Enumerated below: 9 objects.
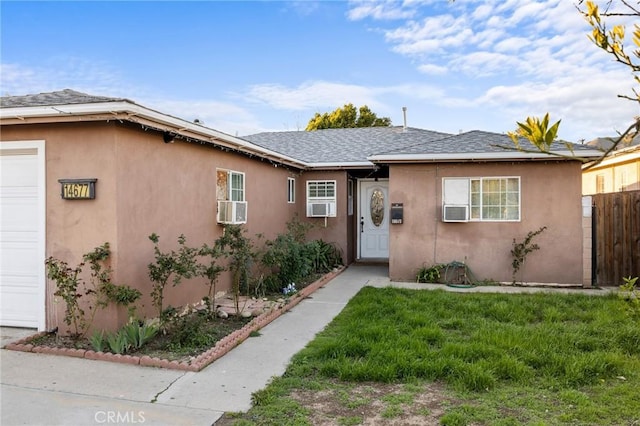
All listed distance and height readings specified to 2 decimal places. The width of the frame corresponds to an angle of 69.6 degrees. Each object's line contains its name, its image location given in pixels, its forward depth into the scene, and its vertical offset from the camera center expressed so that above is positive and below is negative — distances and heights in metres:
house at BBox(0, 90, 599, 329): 5.94 +0.47
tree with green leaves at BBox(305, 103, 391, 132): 29.47 +6.49
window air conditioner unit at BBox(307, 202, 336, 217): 12.89 +0.26
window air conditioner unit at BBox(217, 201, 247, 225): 8.66 +0.13
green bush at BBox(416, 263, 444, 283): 10.35 -1.27
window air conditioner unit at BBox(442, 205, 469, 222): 10.21 +0.11
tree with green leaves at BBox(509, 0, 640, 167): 1.82 +0.67
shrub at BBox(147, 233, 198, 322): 6.00 -0.65
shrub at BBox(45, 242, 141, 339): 5.53 -0.87
